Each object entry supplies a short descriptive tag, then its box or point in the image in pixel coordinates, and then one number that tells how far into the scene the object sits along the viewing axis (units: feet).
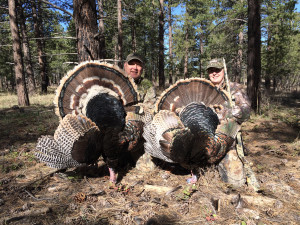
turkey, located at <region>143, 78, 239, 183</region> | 8.27
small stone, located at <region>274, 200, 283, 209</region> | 8.73
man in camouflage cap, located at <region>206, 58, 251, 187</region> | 10.77
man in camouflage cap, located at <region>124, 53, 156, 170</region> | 12.70
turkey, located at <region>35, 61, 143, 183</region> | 7.95
